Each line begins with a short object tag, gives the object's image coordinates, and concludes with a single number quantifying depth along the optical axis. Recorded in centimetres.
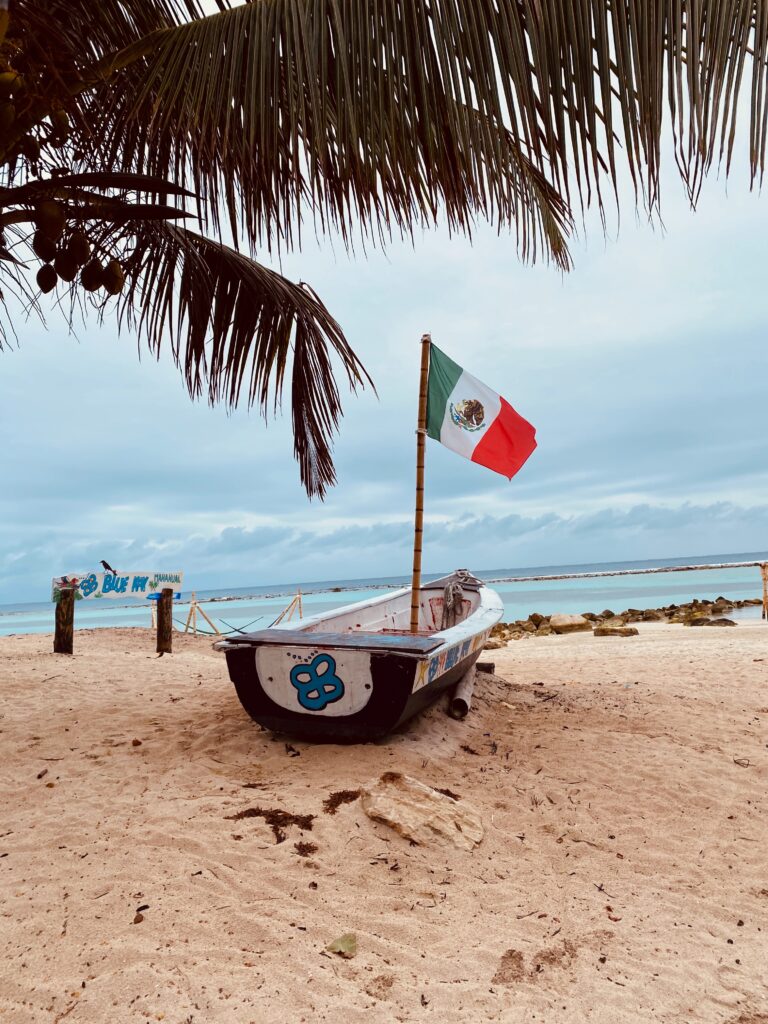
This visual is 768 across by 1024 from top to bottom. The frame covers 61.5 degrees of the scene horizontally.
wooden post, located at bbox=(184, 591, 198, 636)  1197
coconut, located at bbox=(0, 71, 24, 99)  250
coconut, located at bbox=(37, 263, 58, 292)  329
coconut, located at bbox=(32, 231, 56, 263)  289
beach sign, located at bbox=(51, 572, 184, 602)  1038
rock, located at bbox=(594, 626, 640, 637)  1203
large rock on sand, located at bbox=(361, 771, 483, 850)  309
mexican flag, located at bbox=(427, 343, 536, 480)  546
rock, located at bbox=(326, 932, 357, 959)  228
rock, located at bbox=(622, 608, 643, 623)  1675
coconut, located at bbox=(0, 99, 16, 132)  253
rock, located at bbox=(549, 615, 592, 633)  1381
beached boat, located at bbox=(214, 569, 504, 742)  382
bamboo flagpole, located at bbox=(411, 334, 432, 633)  529
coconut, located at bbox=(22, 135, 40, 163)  297
